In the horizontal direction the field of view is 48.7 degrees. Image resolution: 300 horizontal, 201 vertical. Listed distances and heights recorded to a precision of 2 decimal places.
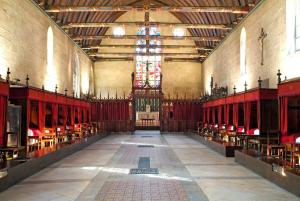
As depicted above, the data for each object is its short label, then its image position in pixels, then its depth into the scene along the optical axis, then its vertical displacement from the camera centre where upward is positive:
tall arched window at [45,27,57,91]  16.84 +2.62
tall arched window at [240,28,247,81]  16.88 +3.05
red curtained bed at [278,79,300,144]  9.25 +0.25
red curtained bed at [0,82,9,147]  8.45 +0.17
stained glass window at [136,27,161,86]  30.39 +4.18
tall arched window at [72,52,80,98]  22.53 +2.53
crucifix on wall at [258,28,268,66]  13.78 +3.07
